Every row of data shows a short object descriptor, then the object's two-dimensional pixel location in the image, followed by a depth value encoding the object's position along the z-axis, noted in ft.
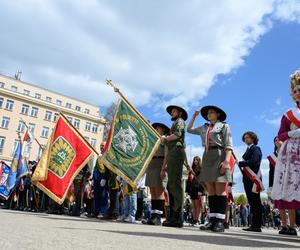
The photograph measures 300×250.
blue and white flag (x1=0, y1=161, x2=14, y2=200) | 38.15
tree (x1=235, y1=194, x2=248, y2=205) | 176.48
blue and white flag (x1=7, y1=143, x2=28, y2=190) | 32.28
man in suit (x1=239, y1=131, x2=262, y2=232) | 18.38
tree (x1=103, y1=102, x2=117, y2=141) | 151.04
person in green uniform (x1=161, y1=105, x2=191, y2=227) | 16.59
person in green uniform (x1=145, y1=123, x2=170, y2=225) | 17.63
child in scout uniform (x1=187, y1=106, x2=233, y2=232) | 14.04
